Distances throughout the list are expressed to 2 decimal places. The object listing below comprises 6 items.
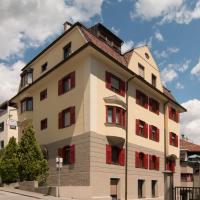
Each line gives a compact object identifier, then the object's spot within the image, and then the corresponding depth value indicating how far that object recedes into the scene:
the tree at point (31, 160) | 21.20
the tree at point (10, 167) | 21.97
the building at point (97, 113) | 19.56
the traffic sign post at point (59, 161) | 18.69
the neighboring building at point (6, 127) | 29.55
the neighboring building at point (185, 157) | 31.32
